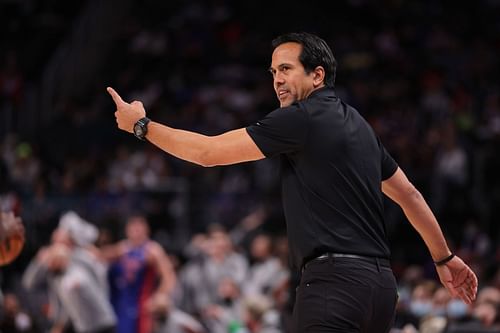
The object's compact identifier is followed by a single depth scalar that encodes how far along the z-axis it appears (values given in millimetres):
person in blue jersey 23516
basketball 10453
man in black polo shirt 8336
